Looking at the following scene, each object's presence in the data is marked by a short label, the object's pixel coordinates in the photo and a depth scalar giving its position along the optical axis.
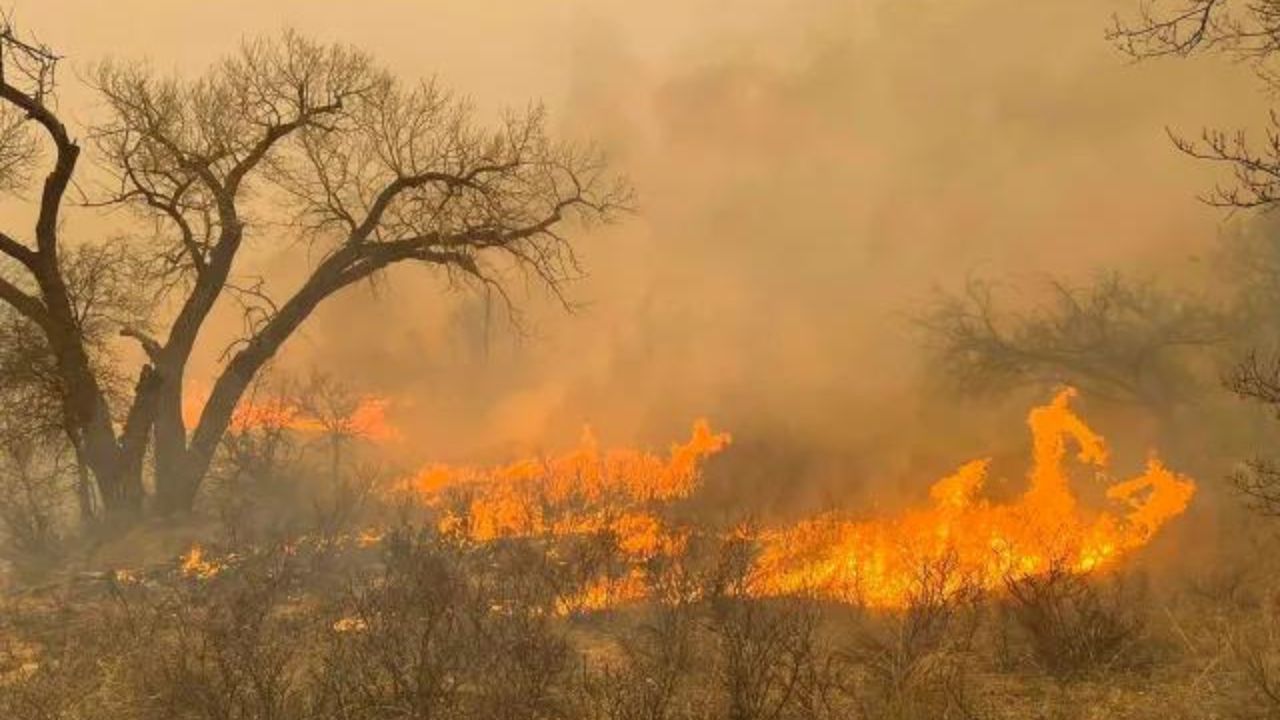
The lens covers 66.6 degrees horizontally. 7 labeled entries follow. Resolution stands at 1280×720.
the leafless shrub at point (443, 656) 5.86
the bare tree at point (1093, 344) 19.16
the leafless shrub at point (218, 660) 5.98
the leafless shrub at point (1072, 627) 7.04
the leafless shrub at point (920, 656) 5.91
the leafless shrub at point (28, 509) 16.78
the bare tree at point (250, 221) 15.30
